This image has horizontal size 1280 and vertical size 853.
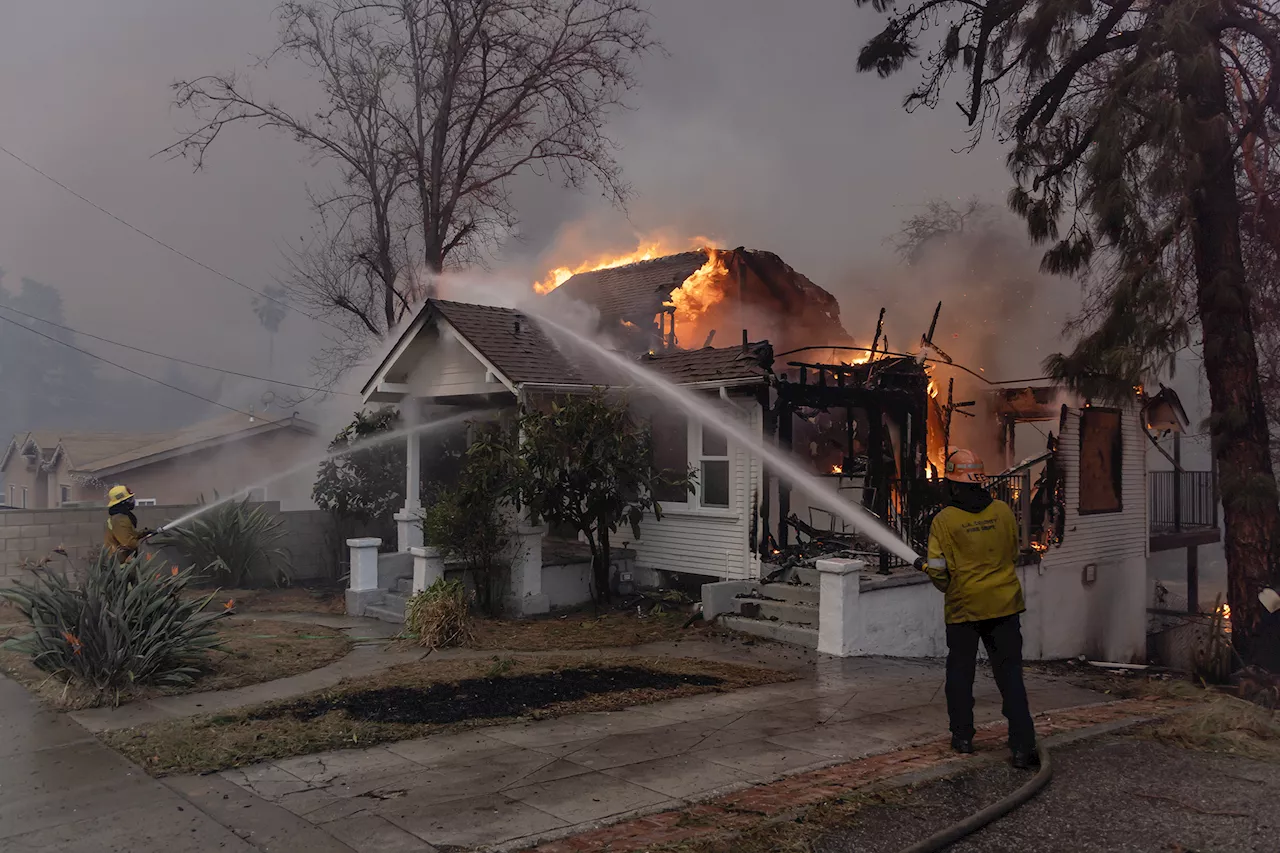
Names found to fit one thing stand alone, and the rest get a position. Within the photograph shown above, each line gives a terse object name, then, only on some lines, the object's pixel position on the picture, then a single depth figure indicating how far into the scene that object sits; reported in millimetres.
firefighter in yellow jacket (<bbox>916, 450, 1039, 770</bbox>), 5934
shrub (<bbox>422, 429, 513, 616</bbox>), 11602
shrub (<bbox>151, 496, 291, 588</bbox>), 15109
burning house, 11367
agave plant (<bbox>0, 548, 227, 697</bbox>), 7781
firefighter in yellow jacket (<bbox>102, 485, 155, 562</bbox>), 10172
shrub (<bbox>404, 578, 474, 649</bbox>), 10273
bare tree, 20828
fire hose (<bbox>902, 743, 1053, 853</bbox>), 4363
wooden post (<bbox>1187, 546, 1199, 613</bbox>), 19922
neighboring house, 25781
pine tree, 9359
